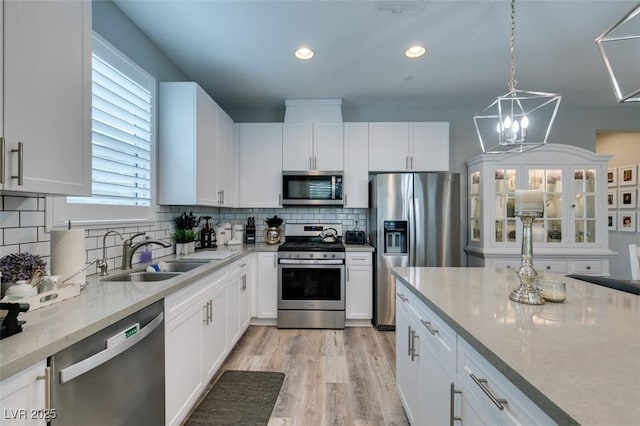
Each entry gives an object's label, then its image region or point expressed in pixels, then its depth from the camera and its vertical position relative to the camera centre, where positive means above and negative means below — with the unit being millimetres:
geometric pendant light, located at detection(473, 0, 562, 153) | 1442 +434
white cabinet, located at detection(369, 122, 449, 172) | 3639 +842
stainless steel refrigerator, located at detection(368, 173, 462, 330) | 3312 -79
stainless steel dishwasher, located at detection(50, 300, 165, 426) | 950 -612
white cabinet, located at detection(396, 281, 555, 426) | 801 -604
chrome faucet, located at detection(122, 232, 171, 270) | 1991 -266
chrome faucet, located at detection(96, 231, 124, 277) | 1780 -294
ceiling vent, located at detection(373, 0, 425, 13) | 1956 +1403
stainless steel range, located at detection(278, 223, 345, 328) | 3307 -809
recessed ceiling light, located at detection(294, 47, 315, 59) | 2570 +1428
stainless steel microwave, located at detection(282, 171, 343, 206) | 3584 +321
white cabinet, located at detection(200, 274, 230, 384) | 2057 -840
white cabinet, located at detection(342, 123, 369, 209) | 3668 +712
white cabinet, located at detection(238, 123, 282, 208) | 3689 +629
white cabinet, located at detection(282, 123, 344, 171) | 3652 +855
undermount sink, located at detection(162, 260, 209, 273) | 2390 -406
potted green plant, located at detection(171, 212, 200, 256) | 2770 -181
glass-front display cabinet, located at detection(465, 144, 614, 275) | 3451 +84
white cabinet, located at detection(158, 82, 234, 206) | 2549 +612
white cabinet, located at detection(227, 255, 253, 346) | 2643 -807
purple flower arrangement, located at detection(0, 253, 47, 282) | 1168 -211
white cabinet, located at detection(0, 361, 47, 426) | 770 -503
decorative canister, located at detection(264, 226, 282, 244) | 3795 -261
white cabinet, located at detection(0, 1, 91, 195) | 1047 +463
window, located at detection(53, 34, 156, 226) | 1818 +495
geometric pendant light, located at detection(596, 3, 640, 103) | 888 +566
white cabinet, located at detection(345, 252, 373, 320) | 3369 -796
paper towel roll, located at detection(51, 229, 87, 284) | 1381 -184
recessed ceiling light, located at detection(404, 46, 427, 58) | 2545 +1424
